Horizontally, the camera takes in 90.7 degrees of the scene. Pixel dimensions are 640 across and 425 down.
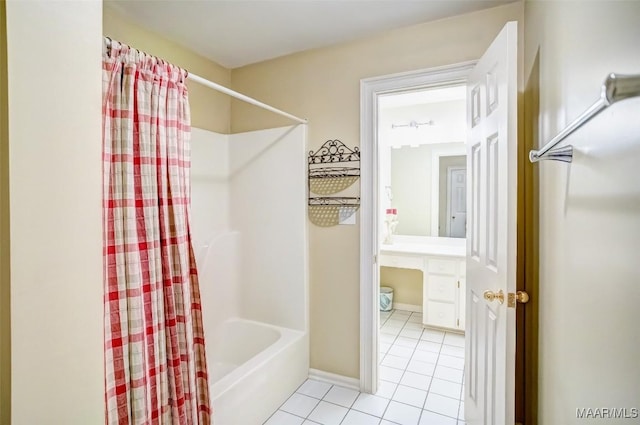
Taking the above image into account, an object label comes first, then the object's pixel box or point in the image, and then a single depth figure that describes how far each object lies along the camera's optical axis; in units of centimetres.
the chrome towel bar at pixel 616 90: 50
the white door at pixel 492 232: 128
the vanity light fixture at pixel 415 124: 353
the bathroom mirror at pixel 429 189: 358
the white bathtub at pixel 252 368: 169
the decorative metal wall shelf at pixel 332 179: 227
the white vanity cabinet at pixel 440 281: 317
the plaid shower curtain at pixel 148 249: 114
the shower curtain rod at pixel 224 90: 145
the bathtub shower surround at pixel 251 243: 241
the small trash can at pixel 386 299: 379
